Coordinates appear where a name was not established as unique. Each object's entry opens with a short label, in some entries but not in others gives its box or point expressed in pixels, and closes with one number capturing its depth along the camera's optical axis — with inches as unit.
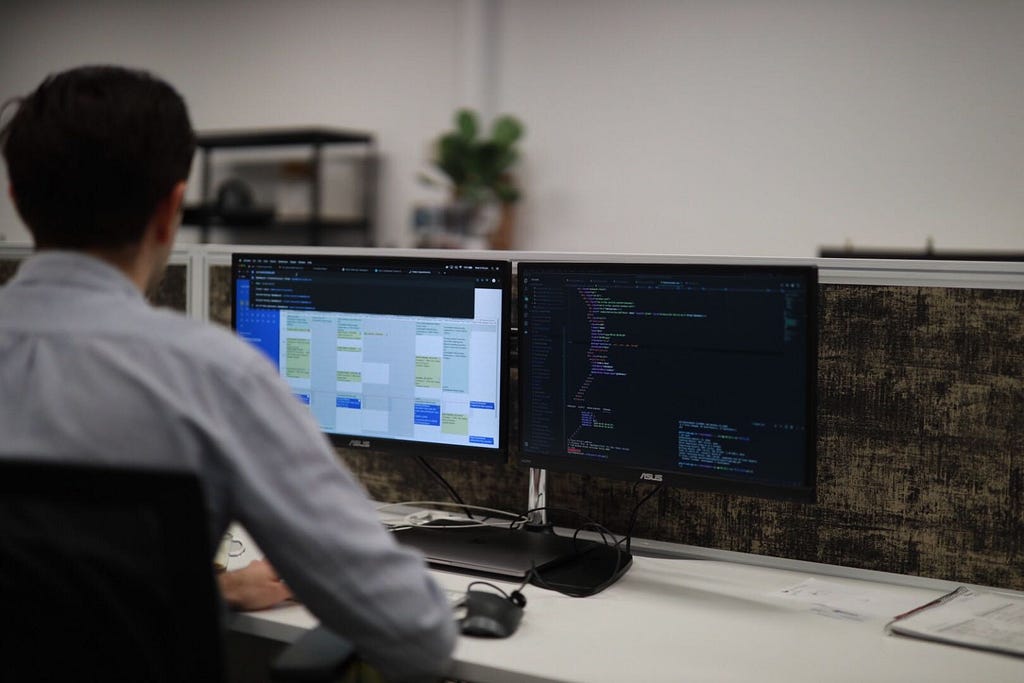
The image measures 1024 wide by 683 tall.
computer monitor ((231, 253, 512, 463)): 56.4
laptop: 53.2
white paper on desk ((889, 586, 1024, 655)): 43.9
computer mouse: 44.3
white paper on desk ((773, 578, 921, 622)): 48.7
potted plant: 183.6
